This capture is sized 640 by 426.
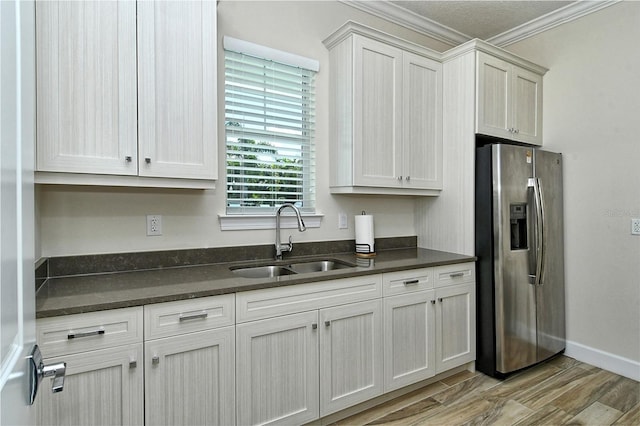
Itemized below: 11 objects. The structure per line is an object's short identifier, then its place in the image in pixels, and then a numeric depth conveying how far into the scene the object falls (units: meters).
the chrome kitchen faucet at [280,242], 2.39
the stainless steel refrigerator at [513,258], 2.55
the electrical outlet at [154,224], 2.09
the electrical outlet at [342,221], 2.78
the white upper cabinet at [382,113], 2.50
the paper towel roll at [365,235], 2.66
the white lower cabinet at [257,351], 1.43
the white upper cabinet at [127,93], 1.57
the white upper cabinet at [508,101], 2.71
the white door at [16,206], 0.51
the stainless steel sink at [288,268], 2.31
